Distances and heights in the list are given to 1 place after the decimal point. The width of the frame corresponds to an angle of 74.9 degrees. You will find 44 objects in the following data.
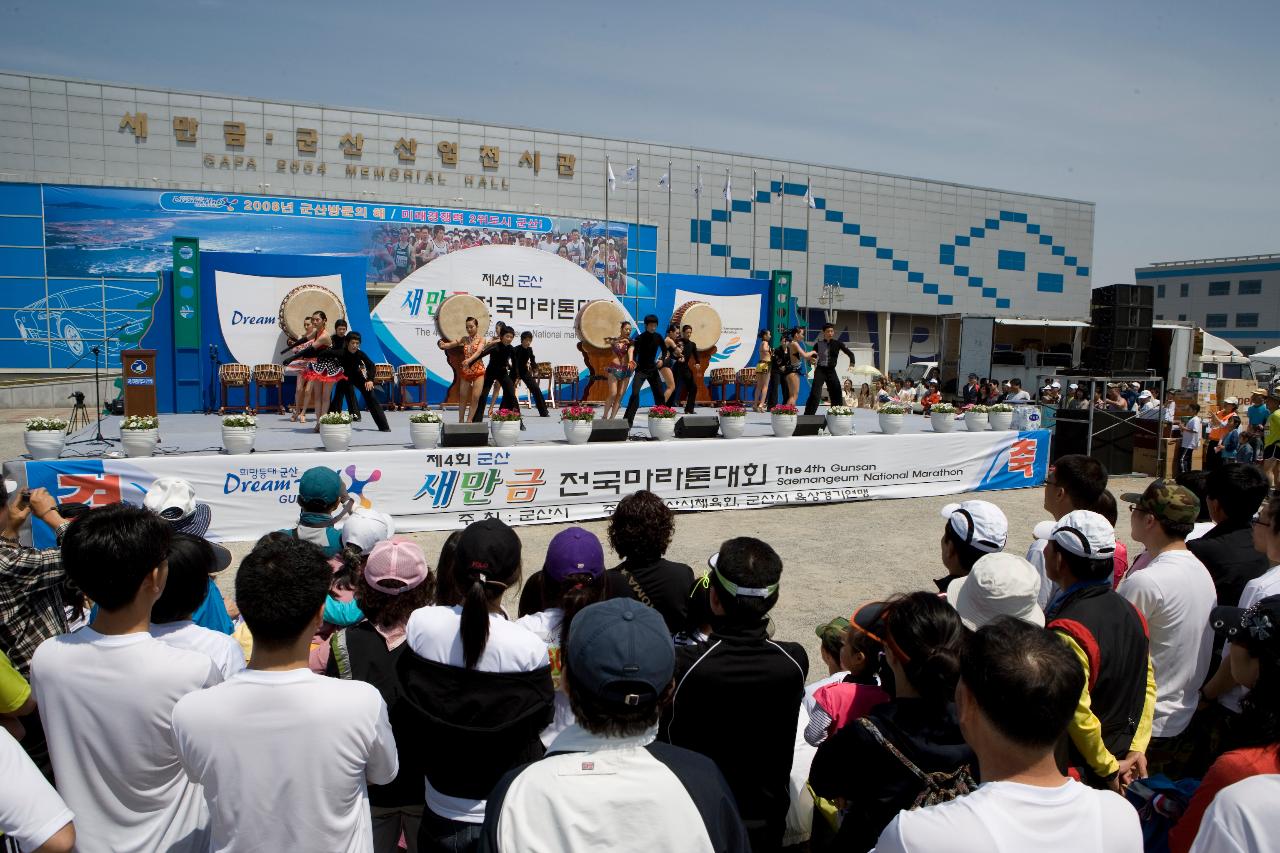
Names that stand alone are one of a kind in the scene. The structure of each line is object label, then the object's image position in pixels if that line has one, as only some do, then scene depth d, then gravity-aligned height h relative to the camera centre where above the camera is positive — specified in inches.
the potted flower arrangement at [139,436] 336.5 -32.6
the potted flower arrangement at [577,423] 402.3 -28.8
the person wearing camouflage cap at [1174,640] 128.9 -41.1
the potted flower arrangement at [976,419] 514.6 -29.4
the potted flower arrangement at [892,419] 487.3 -28.7
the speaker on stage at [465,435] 380.5 -33.8
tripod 382.9 -39.7
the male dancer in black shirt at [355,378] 450.9 -10.2
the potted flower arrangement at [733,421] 446.6 -29.0
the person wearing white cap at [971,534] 133.0 -26.1
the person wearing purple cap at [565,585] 113.8 -31.3
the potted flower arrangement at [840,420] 465.7 -28.8
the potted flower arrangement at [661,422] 434.0 -29.7
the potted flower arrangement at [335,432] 365.1 -31.9
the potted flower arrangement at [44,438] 323.0 -32.9
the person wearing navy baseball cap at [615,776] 61.6 -31.6
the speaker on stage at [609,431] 418.6 -33.5
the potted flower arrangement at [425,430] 373.7 -31.0
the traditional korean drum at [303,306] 577.3 +36.6
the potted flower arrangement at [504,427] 385.4 -29.9
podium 459.2 -13.6
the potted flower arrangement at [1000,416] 520.1 -27.5
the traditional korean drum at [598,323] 636.1 +31.2
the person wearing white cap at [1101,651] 104.0 -36.3
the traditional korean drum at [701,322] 681.6 +36.4
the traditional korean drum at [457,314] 600.4 +34.5
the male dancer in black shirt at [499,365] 457.1 -1.5
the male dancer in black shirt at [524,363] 470.6 -0.2
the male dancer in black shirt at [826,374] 533.0 -3.7
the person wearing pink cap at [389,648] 101.8 -36.6
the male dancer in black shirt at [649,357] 522.6 +5.0
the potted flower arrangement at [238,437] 352.8 -33.6
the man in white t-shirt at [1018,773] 60.9 -31.4
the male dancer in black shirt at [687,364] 556.1 +1.2
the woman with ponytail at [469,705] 92.4 -38.2
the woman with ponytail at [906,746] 82.4 -37.5
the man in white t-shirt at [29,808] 69.5 -38.4
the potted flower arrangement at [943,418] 504.1 -28.7
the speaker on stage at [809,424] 467.5 -31.4
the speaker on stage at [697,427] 438.6 -32.1
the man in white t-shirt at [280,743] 77.2 -35.9
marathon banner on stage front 336.8 -53.4
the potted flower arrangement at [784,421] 455.5 -29.0
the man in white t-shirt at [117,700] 84.1 -34.7
